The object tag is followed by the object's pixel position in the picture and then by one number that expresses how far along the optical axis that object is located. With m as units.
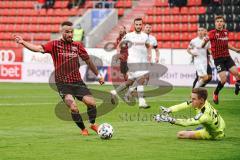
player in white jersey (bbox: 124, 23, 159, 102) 21.61
